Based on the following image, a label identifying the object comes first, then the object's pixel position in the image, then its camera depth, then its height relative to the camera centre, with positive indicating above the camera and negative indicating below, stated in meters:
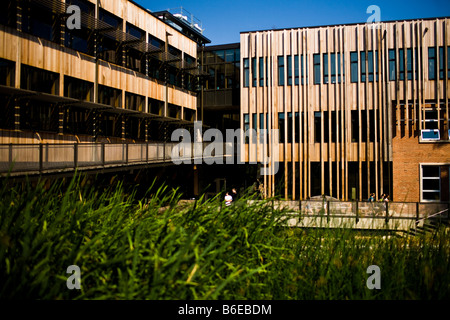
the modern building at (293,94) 21.17 +5.59
